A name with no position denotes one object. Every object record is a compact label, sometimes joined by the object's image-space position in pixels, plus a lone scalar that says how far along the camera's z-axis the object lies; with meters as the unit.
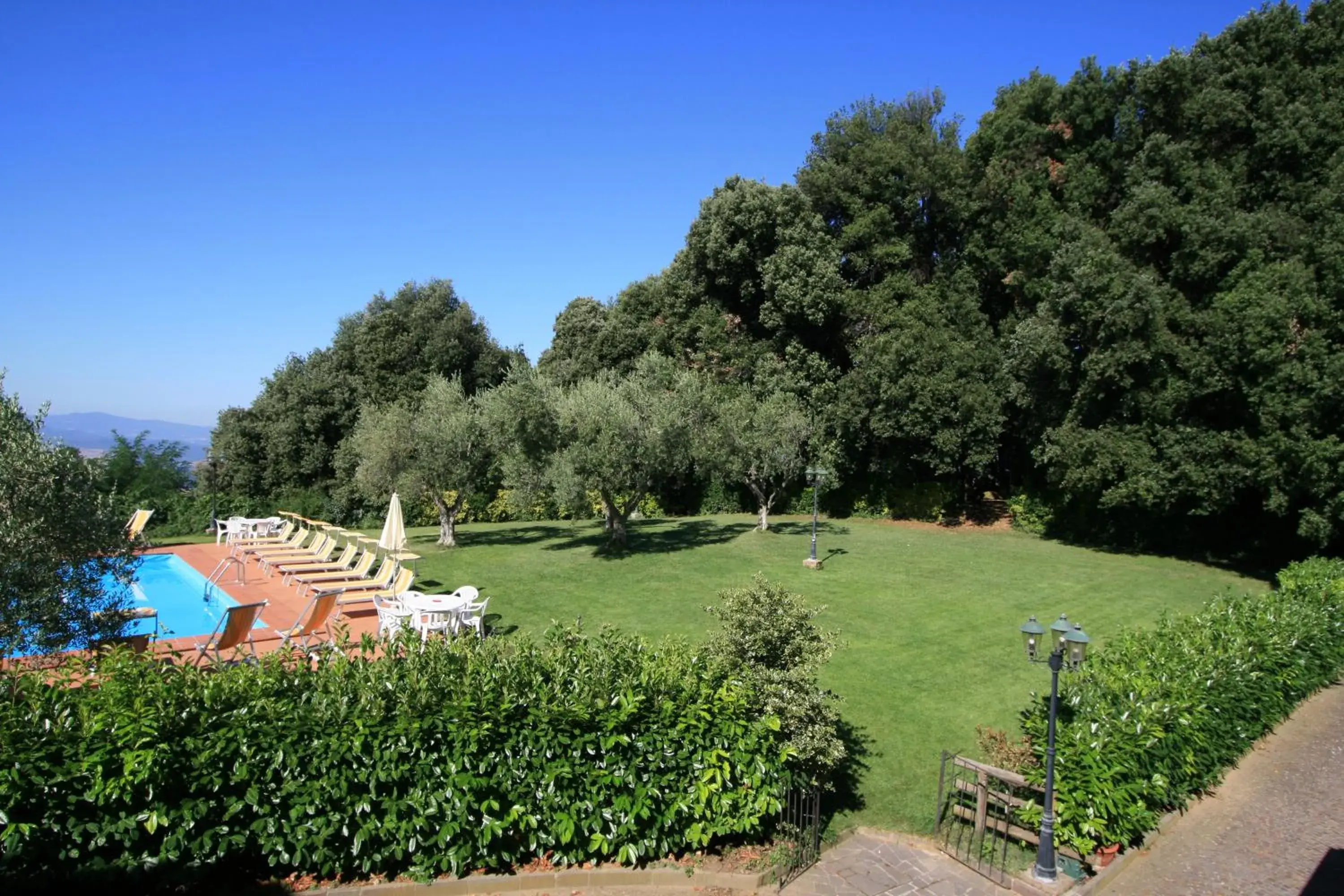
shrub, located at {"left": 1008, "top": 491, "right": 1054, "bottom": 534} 26.53
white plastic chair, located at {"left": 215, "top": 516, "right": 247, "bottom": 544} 19.48
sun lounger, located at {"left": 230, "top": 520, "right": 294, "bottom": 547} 19.94
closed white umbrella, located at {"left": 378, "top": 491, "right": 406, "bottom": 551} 15.70
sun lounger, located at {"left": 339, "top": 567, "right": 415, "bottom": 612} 13.81
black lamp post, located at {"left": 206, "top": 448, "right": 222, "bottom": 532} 33.72
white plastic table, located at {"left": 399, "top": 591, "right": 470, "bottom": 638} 11.45
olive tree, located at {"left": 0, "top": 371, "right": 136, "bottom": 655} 7.35
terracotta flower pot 7.21
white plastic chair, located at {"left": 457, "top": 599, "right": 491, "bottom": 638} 11.63
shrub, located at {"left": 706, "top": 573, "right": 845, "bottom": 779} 7.34
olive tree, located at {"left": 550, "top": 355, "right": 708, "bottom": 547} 18.88
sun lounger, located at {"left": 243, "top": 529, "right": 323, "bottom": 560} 18.27
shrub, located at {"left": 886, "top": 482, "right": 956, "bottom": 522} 28.98
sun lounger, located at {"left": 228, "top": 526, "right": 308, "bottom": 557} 18.56
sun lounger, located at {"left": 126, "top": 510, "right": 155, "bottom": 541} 15.05
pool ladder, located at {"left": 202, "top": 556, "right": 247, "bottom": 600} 16.50
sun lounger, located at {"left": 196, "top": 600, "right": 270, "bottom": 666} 10.03
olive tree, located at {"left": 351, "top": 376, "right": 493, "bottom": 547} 20.47
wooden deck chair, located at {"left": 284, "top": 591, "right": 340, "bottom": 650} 11.34
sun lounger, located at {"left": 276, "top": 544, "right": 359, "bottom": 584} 16.48
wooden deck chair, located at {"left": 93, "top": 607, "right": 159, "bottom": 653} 8.12
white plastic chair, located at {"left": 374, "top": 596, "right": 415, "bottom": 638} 11.59
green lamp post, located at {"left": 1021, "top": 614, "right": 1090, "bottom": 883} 6.89
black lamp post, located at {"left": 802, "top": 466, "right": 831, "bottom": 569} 20.19
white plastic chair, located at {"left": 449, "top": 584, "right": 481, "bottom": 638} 11.72
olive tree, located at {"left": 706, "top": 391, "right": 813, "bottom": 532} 23.20
